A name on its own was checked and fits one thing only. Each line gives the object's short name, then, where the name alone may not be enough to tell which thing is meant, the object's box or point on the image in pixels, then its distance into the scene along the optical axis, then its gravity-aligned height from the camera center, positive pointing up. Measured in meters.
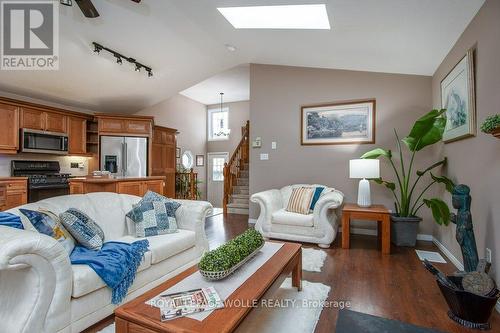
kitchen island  4.05 -0.30
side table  3.26 -0.65
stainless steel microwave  4.22 +0.44
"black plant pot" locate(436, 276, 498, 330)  1.71 -0.96
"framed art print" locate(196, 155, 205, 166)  8.29 +0.24
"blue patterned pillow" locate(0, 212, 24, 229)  1.62 -0.35
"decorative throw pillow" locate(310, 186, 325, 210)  3.83 -0.42
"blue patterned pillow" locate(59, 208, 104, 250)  1.95 -0.48
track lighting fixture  3.64 +1.72
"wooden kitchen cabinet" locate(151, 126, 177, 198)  6.11 +0.30
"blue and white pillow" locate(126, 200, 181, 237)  2.49 -0.52
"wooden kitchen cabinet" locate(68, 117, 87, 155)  4.98 +0.62
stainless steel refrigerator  5.30 +0.25
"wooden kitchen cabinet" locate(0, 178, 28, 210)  3.82 -0.39
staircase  6.20 -0.36
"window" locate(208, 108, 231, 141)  8.53 +1.50
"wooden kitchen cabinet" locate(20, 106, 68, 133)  4.27 +0.83
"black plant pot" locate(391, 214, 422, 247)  3.50 -0.86
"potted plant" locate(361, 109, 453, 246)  2.99 -0.26
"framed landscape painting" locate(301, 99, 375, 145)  4.20 +0.76
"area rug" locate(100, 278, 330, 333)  1.73 -1.07
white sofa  1.36 -0.72
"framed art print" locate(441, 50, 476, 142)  2.43 +0.73
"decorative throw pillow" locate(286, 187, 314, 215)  3.79 -0.50
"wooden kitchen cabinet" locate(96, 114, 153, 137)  5.32 +0.91
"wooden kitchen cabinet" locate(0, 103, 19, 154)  3.99 +0.60
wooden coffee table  1.09 -0.67
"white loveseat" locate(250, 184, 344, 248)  3.47 -0.76
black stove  4.22 -0.18
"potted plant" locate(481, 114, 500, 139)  1.66 +0.28
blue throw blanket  1.73 -0.67
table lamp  3.50 -0.08
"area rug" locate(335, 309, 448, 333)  1.69 -1.08
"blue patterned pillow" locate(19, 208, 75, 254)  1.76 -0.41
